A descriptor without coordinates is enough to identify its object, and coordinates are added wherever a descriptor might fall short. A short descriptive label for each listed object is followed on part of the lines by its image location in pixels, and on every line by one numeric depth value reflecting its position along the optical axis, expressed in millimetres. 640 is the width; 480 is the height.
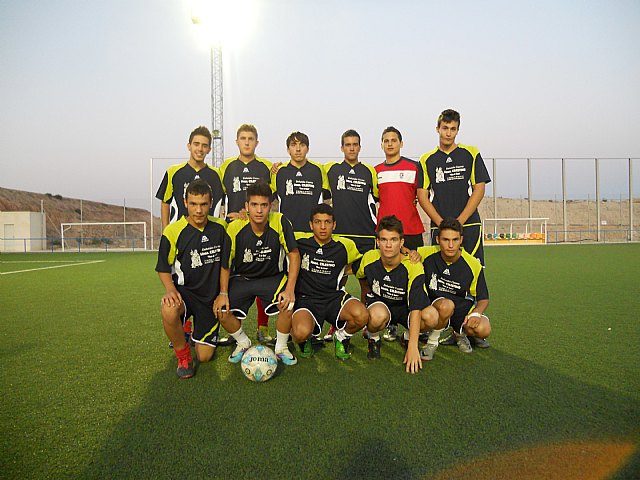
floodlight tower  26016
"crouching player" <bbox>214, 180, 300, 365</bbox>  3174
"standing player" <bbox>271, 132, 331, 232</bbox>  3971
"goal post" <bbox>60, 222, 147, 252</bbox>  33644
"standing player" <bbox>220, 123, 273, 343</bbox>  4000
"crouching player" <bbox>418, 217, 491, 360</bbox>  3152
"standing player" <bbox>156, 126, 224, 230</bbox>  3920
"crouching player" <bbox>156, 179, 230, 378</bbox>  3064
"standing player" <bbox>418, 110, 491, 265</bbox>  3641
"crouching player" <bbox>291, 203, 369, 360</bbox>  3160
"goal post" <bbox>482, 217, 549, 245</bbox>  22125
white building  22453
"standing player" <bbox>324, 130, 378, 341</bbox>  3996
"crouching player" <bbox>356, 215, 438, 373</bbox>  3037
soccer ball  2607
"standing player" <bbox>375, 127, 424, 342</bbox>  3949
